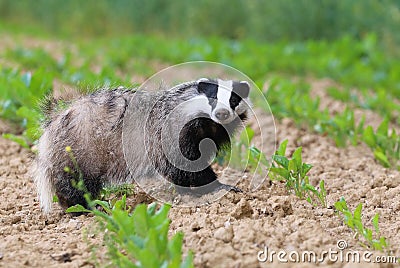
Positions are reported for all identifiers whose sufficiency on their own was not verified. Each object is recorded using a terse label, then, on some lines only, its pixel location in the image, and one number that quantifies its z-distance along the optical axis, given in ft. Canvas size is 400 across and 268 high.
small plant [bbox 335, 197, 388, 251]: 19.80
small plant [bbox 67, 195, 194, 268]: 16.80
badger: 24.21
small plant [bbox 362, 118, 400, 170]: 32.27
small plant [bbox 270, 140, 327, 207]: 24.90
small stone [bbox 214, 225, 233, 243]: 19.75
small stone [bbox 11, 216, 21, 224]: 23.41
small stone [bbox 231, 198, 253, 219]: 22.26
